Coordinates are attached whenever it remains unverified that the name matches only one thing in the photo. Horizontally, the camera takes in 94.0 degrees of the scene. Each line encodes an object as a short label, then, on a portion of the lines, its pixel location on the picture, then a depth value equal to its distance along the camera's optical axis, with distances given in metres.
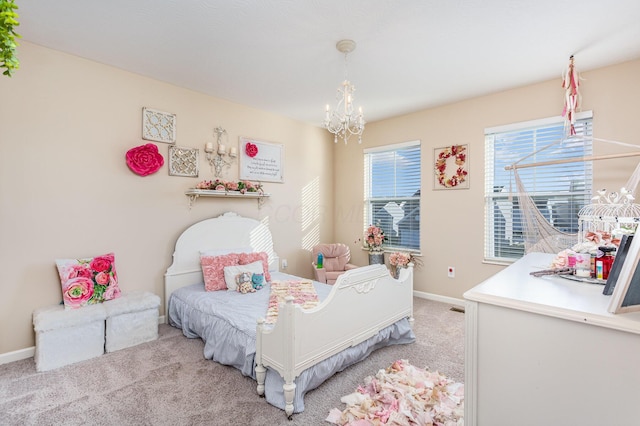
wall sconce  3.67
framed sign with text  3.98
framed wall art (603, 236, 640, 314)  0.84
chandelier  2.47
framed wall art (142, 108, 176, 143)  3.14
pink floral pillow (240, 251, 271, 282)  3.46
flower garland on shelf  3.53
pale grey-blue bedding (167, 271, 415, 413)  2.00
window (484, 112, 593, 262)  3.12
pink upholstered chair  4.34
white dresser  0.85
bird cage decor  1.37
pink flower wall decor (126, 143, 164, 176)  3.02
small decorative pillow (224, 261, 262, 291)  3.14
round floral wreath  3.84
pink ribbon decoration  2.79
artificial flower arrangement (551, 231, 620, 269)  1.36
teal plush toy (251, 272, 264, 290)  3.13
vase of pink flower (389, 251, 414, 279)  4.11
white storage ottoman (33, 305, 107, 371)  2.34
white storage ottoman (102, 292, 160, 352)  2.63
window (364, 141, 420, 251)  4.39
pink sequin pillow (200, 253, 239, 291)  3.14
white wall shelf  3.43
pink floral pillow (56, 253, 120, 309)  2.56
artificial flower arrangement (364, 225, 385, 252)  4.46
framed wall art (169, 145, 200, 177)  3.36
